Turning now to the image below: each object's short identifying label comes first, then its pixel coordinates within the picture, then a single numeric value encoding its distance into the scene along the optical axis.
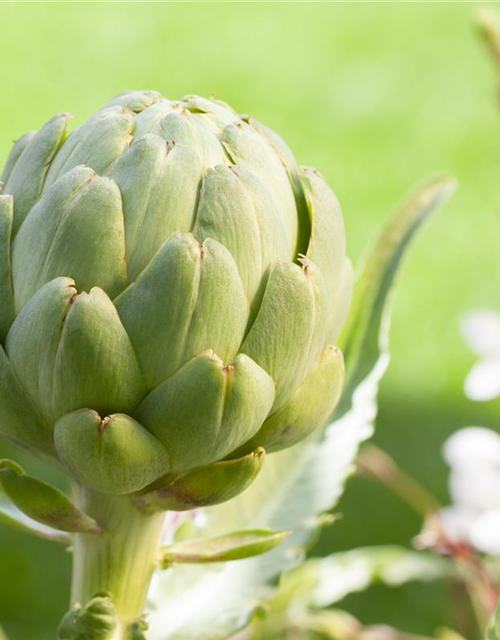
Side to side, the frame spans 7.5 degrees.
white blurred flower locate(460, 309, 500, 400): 1.10
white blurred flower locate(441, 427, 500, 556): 1.08
